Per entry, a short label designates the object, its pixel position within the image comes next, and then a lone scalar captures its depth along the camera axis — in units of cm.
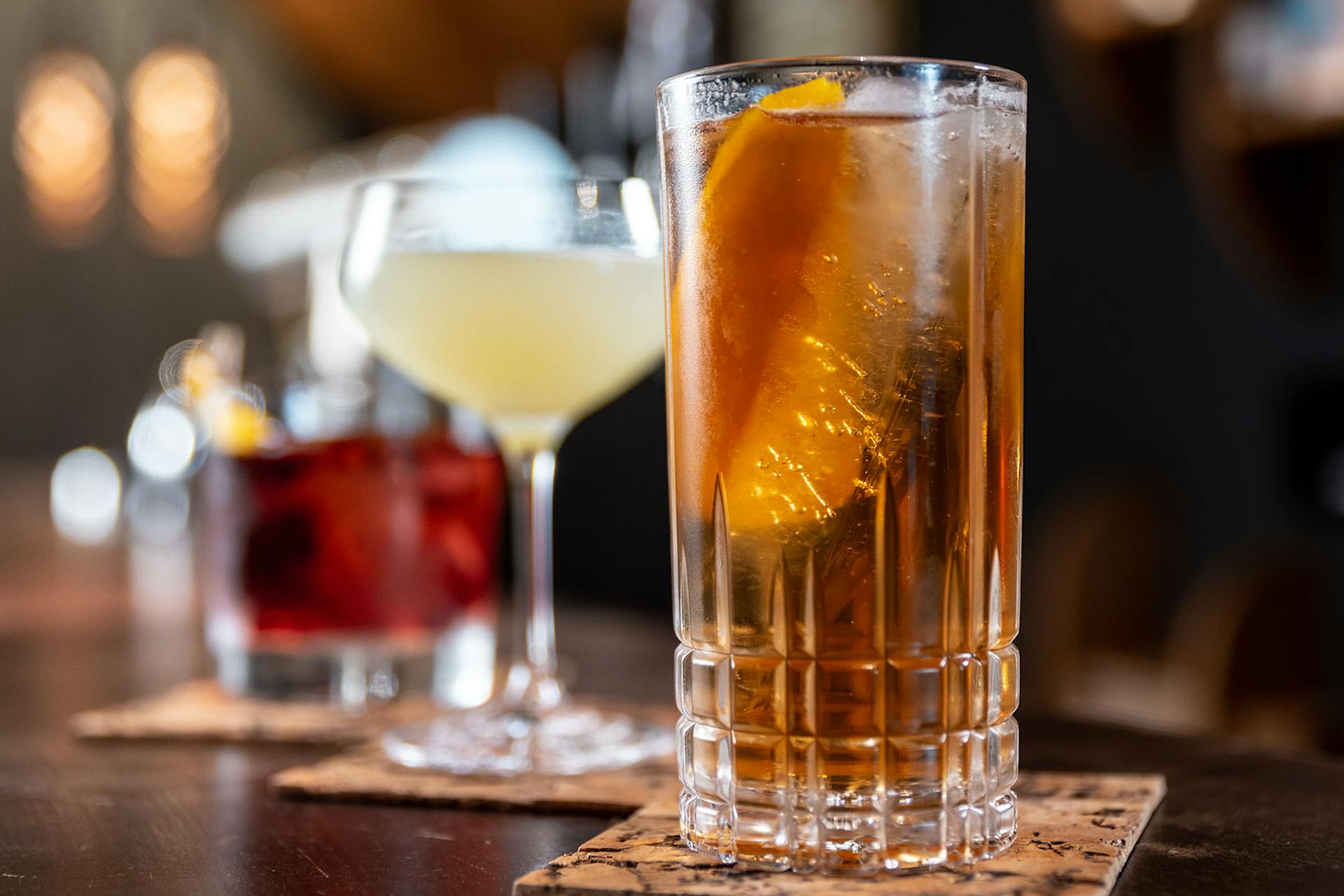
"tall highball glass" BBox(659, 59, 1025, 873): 48
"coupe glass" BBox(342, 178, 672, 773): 65
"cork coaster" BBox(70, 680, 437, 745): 64
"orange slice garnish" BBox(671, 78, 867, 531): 49
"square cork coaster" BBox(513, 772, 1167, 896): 47
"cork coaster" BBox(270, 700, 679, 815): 55
